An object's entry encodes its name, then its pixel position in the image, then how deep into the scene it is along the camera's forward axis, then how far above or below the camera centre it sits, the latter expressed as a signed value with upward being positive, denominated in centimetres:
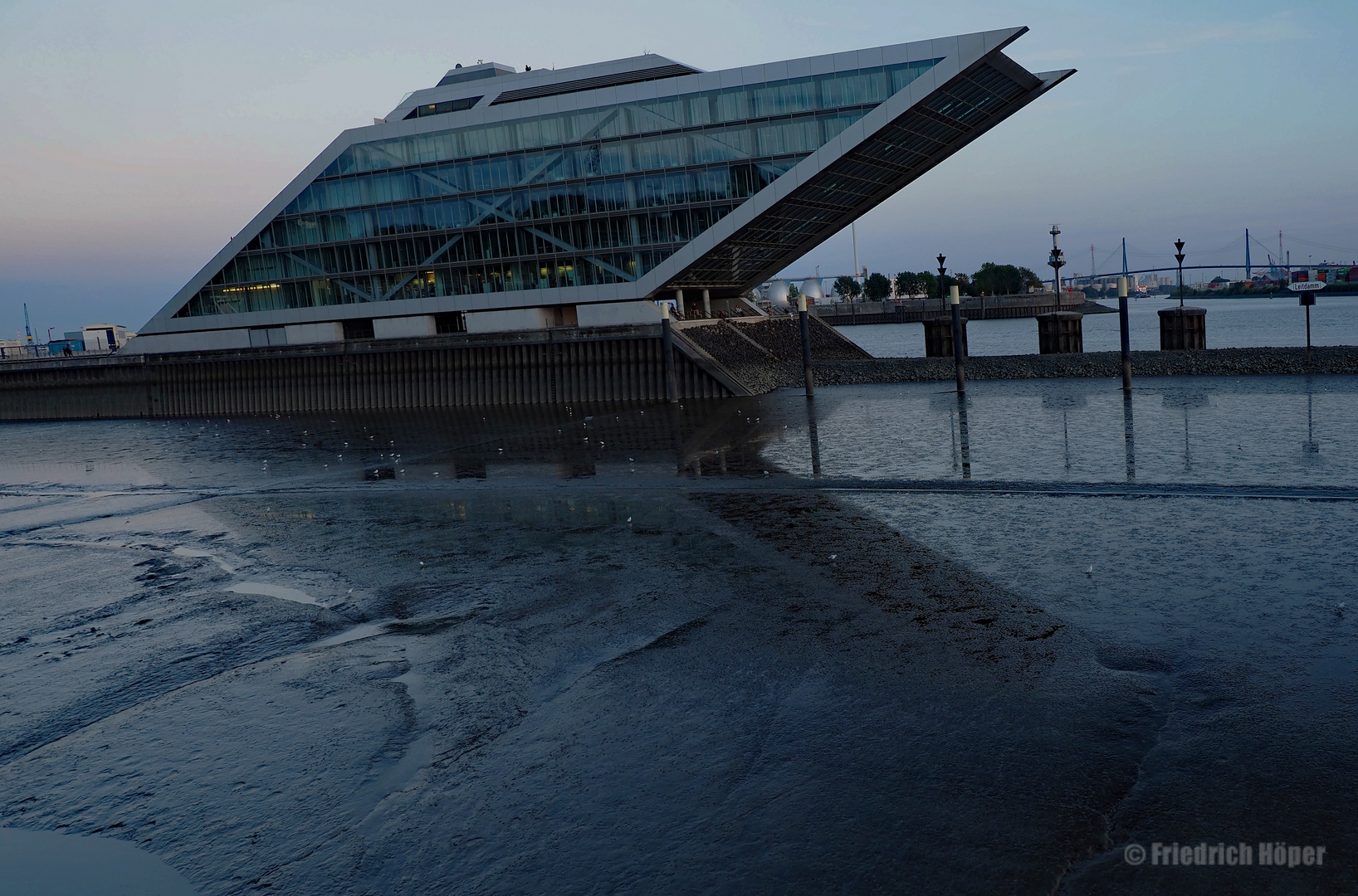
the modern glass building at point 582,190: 4350 +817
